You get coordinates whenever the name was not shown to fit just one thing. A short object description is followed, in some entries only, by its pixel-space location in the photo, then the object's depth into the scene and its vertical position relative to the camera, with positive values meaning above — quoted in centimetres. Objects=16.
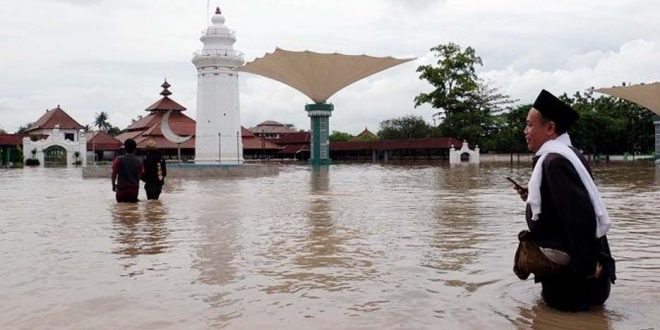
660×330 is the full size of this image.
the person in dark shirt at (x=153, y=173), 1190 -26
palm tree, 11138 +630
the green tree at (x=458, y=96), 6181 +555
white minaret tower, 3362 +305
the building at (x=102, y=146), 6162 +122
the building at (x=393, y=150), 5747 +56
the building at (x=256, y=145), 5538 +98
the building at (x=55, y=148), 5372 +89
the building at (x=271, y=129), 8865 +376
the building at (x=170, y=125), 5353 +264
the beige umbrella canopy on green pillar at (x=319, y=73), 4447 +572
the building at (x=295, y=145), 6850 +120
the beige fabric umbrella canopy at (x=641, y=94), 5084 +453
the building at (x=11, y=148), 5284 +100
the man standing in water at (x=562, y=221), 367 -38
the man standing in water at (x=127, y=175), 1102 -27
